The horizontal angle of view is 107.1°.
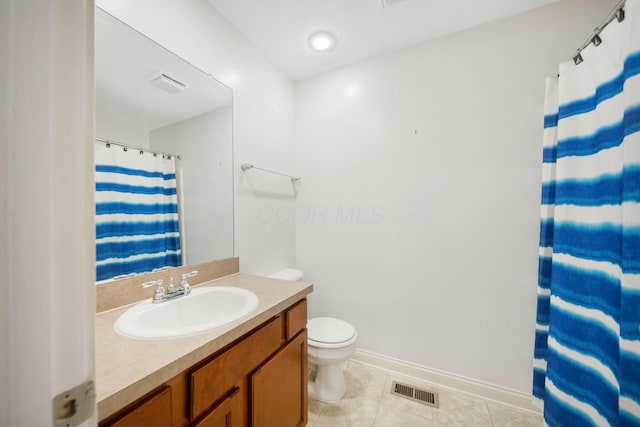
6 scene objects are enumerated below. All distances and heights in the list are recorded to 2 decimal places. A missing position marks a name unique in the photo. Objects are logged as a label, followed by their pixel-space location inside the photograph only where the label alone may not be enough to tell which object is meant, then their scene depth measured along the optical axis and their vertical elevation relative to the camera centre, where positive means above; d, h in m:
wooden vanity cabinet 0.63 -0.62
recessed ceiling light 1.64 +1.18
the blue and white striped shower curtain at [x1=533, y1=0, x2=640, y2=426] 0.77 -0.13
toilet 1.46 -0.92
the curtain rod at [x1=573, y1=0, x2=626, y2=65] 0.90 +0.74
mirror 1.00 +0.41
